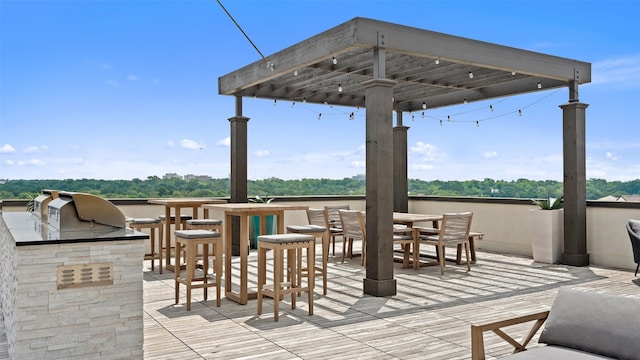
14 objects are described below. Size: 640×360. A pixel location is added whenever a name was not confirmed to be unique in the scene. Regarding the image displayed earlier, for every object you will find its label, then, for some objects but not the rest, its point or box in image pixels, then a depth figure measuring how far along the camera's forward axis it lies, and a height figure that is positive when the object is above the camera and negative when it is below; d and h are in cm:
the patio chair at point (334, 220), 859 -56
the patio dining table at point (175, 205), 703 -25
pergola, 584 +165
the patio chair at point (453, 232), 716 -62
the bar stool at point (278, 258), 472 -67
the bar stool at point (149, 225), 708 -52
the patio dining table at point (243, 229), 530 -45
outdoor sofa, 235 -66
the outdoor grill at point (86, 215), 371 -20
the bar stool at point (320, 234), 574 -52
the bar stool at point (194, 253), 507 -65
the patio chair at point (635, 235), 682 -63
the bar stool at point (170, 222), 714 -53
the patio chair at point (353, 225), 758 -57
